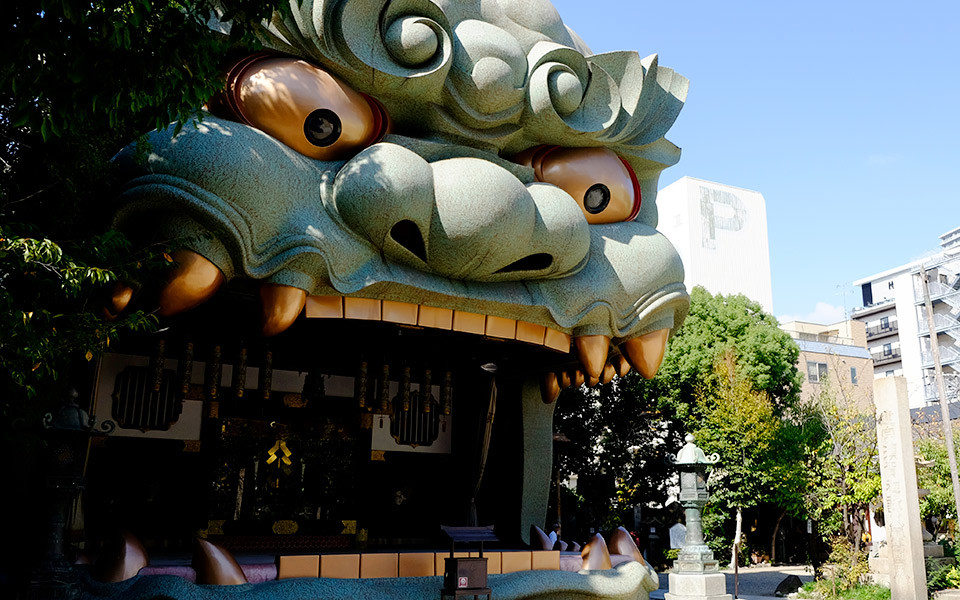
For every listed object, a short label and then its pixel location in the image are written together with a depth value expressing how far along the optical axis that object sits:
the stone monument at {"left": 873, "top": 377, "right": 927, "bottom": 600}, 14.60
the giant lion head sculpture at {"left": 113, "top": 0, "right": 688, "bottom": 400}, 7.91
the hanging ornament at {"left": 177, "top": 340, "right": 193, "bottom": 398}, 10.28
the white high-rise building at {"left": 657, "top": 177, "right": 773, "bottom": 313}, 42.97
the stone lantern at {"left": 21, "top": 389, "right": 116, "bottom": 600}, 7.07
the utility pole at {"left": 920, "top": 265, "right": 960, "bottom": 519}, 16.61
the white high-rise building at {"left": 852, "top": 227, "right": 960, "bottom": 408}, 48.34
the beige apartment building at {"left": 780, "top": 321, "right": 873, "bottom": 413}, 43.12
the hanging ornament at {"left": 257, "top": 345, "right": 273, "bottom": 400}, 10.95
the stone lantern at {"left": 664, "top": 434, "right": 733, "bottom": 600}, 15.72
